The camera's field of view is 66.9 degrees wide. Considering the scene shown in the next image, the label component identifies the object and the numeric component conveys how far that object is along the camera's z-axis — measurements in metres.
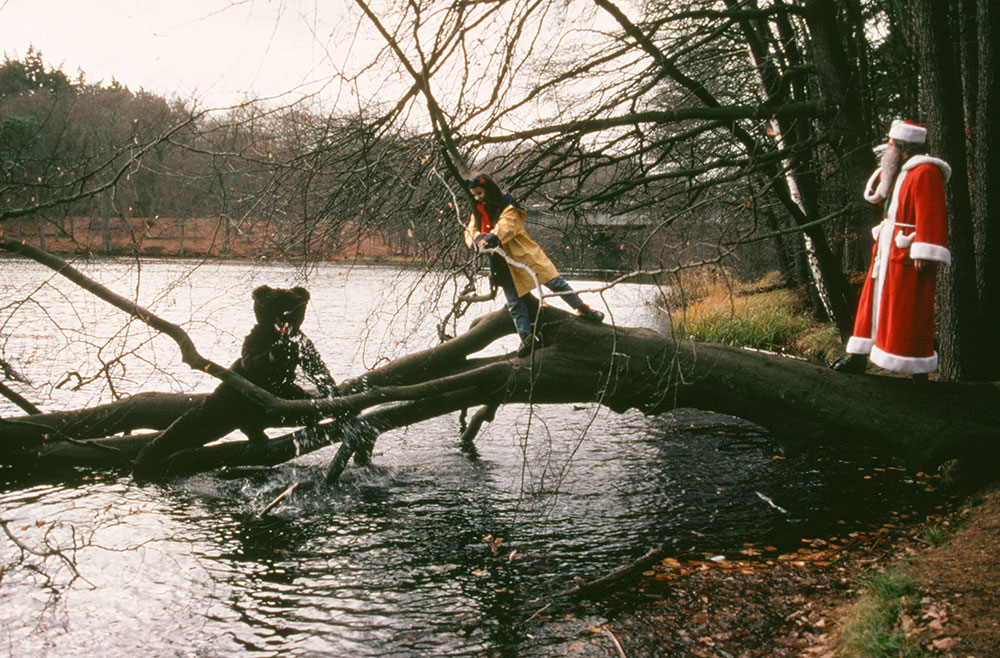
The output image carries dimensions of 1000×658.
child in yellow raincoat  5.92
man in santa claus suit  5.11
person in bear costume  6.86
